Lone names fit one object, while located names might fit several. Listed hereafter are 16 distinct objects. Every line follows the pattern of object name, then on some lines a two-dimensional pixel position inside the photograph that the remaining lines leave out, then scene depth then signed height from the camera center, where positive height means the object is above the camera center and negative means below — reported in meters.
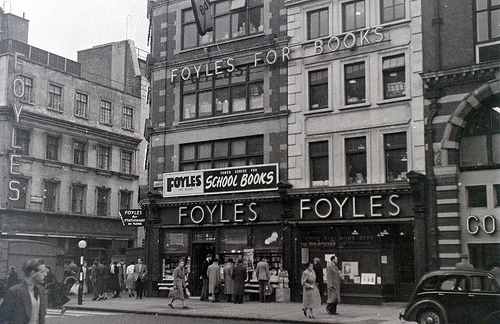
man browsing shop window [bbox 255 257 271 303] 27.20 -1.48
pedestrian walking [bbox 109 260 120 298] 32.03 -2.01
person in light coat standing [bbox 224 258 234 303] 27.22 -1.58
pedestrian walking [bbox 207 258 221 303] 27.50 -1.59
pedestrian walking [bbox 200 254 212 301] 28.39 -1.70
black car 16.09 -1.46
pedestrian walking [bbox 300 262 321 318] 20.84 -1.69
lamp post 26.93 -2.09
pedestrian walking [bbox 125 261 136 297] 31.41 -1.93
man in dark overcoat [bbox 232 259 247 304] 26.69 -1.54
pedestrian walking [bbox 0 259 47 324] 9.23 -0.89
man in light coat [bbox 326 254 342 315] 21.59 -1.57
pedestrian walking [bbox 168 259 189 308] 24.58 -1.68
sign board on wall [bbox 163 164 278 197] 29.22 +2.91
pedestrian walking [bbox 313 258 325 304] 25.05 -1.22
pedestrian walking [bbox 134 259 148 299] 30.77 -1.85
